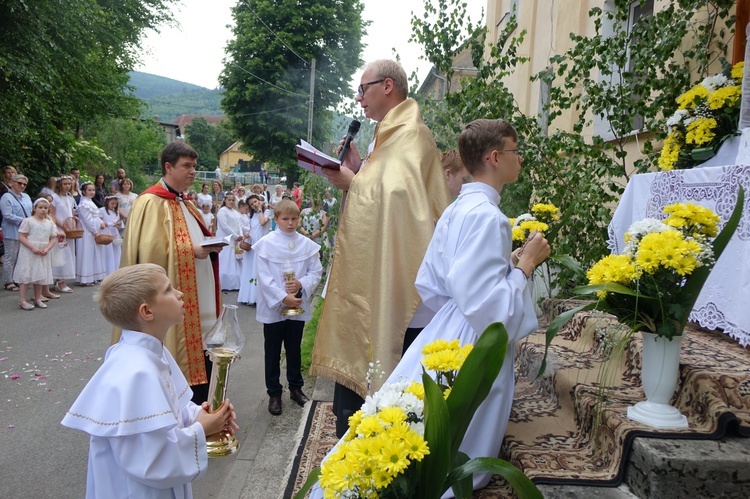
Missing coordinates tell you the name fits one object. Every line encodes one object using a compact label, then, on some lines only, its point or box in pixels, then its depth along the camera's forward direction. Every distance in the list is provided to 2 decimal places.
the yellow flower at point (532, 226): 3.03
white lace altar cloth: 3.03
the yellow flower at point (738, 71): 4.22
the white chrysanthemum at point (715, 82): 4.30
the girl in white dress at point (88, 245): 11.94
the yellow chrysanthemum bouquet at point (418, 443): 1.58
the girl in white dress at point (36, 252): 9.17
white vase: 2.47
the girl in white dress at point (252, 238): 10.33
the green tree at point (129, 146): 33.19
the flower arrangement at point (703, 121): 4.05
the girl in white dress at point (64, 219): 11.02
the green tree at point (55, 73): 12.55
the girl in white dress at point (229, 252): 11.77
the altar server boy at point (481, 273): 2.26
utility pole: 25.28
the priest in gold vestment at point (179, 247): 4.07
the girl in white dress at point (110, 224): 12.48
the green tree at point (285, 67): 33.31
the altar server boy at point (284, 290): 5.07
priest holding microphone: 2.96
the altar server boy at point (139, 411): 2.01
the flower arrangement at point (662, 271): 2.28
